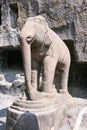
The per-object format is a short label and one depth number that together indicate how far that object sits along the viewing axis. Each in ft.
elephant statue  7.84
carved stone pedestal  7.61
